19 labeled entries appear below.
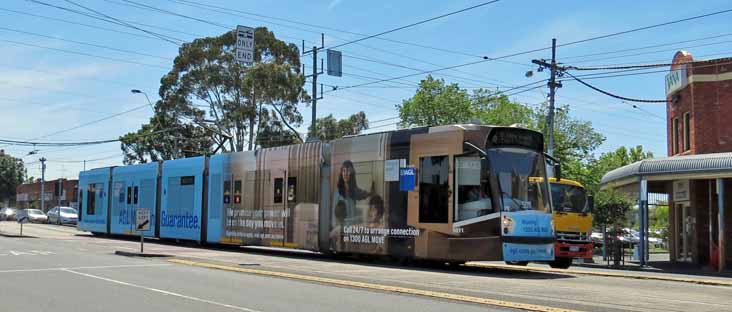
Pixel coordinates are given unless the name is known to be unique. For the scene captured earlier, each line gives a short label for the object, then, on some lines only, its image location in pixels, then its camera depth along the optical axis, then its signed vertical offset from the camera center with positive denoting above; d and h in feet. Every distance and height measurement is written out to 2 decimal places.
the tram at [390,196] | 54.95 +1.10
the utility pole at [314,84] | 125.04 +20.96
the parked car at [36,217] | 203.10 -3.64
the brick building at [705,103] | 85.46 +12.77
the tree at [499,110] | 175.42 +23.80
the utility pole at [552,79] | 103.30 +18.23
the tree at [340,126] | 220.06 +24.50
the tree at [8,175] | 329.52 +12.31
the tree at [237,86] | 156.76 +25.34
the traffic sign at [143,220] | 75.66 -1.49
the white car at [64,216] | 190.60 -3.00
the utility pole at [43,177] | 271.90 +9.58
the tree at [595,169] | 172.14 +10.23
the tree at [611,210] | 129.39 +0.39
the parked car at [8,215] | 237.45 -3.72
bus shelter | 72.90 +1.54
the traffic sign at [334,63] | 112.78 +21.74
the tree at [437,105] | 174.91 +24.29
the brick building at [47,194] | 276.82 +3.67
